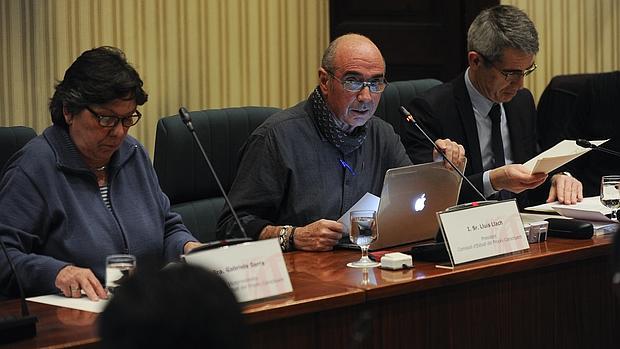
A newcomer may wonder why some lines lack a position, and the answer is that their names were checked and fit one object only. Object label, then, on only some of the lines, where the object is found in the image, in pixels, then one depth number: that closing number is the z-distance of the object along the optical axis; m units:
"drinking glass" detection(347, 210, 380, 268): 4.83
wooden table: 4.13
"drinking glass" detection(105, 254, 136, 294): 3.85
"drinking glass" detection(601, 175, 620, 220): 5.79
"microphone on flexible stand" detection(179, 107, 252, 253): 4.08
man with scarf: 5.67
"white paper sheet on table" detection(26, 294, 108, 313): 4.16
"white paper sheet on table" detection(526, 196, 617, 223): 5.95
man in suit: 6.44
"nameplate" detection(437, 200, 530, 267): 4.80
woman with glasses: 4.74
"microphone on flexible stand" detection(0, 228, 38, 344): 3.63
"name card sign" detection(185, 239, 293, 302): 3.99
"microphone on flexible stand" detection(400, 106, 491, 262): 4.97
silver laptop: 5.08
